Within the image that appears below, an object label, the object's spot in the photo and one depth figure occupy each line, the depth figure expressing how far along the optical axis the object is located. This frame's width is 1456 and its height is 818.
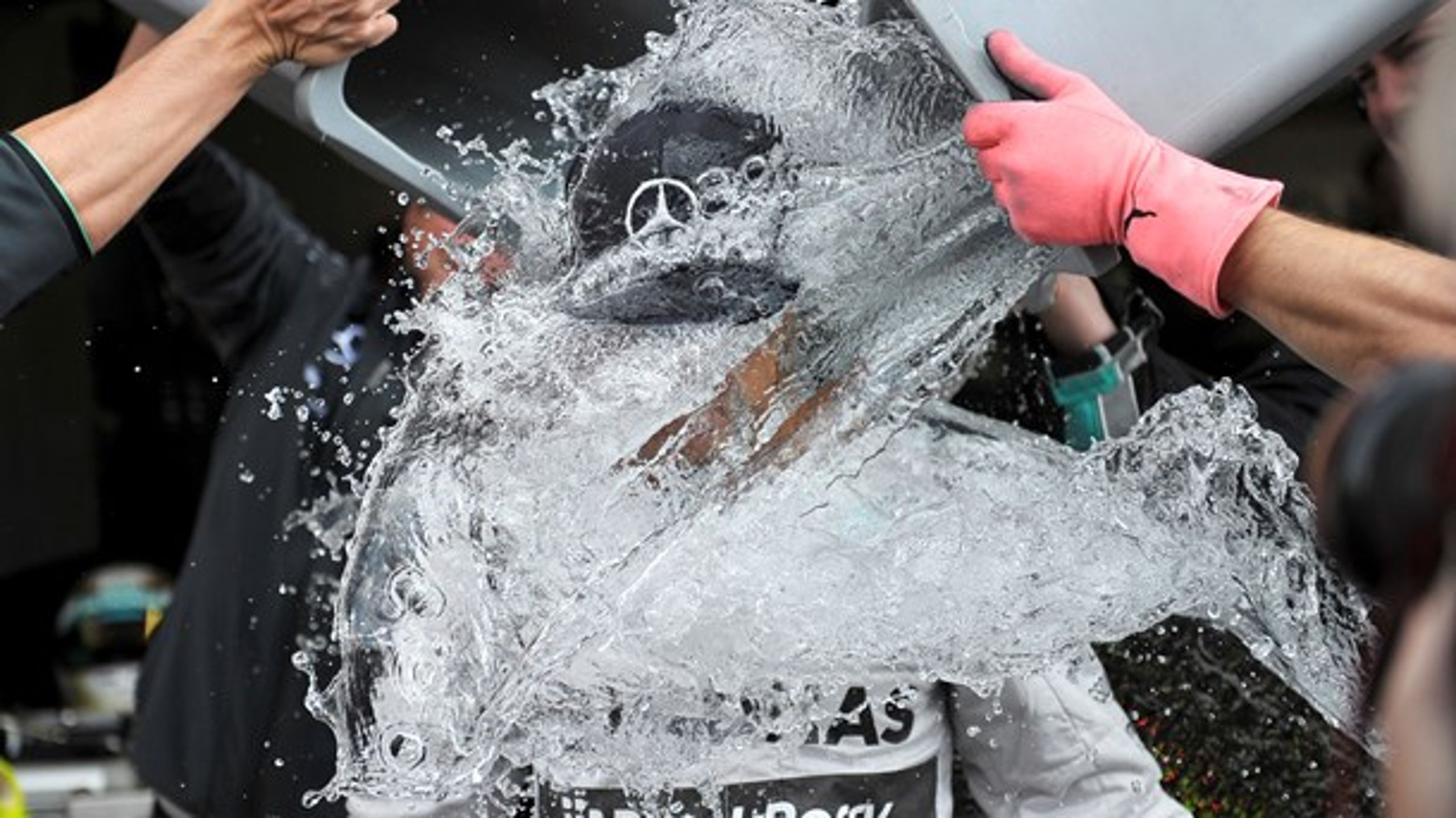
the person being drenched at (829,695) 3.37
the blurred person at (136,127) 3.49
